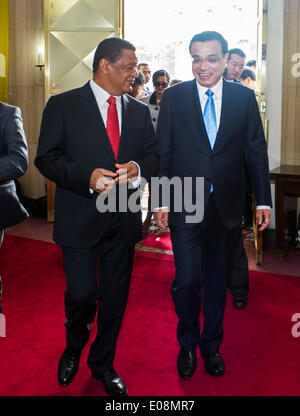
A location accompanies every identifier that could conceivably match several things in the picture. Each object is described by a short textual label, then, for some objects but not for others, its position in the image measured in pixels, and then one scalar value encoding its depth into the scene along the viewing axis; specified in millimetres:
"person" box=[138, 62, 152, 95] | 7105
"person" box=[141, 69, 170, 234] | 5555
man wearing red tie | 2244
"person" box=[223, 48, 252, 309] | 3693
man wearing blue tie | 2529
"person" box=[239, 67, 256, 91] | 4988
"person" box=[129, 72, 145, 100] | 5551
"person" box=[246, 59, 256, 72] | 6637
